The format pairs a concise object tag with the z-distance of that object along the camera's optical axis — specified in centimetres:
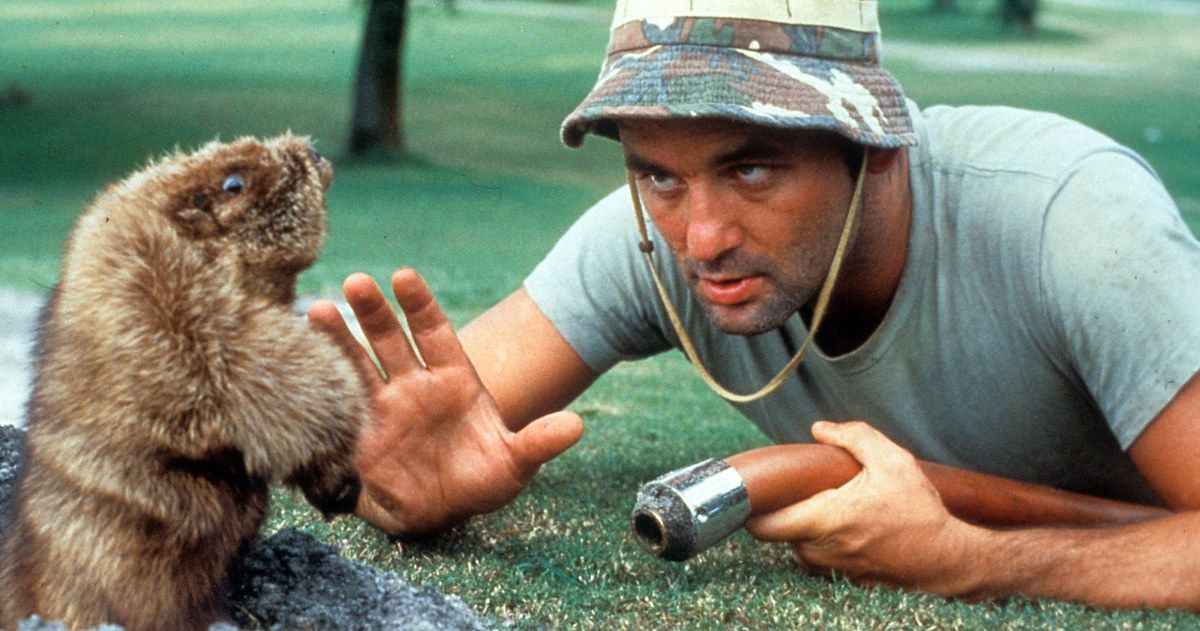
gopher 234
